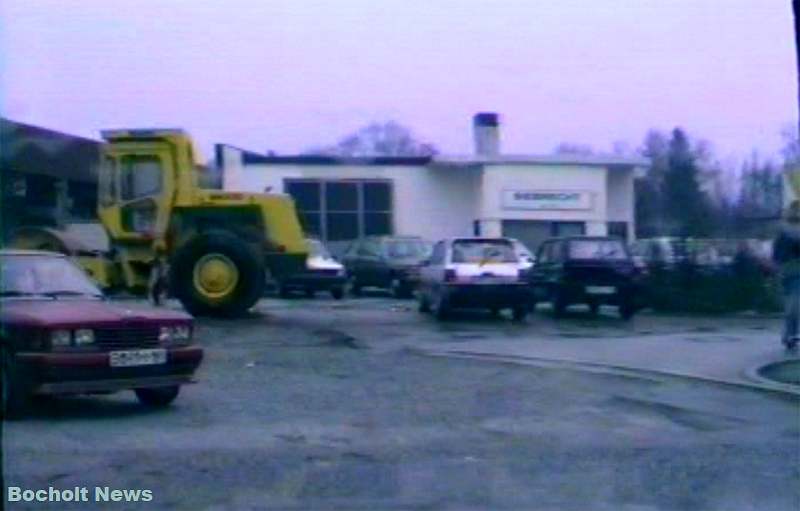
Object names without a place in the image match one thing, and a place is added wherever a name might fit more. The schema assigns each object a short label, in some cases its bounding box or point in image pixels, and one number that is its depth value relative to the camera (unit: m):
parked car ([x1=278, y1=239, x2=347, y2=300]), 35.47
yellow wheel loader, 25.20
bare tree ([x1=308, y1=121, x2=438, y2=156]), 48.81
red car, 12.59
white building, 45.62
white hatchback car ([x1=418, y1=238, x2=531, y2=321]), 26.42
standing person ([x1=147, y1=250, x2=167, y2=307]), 24.91
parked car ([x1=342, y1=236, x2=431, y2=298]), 37.19
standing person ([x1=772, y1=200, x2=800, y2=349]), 19.09
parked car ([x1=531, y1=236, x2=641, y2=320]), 27.66
